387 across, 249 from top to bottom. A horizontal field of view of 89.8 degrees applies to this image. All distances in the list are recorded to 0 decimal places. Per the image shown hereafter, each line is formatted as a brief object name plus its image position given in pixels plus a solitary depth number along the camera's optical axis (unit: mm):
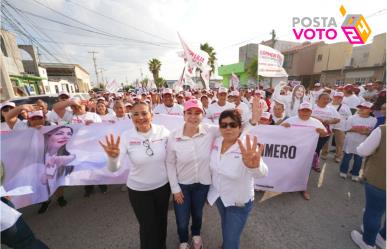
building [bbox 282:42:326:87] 32062
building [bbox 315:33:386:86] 21719
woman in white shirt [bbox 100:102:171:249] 2229
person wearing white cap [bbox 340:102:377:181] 4426
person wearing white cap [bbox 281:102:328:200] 3917
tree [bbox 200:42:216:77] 39406
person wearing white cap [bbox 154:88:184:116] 5918
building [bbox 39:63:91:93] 46822
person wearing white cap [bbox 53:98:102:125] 4117
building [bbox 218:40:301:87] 42094
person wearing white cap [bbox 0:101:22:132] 3650
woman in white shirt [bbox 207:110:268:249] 2057
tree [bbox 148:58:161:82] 54656
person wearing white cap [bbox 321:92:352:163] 5623
